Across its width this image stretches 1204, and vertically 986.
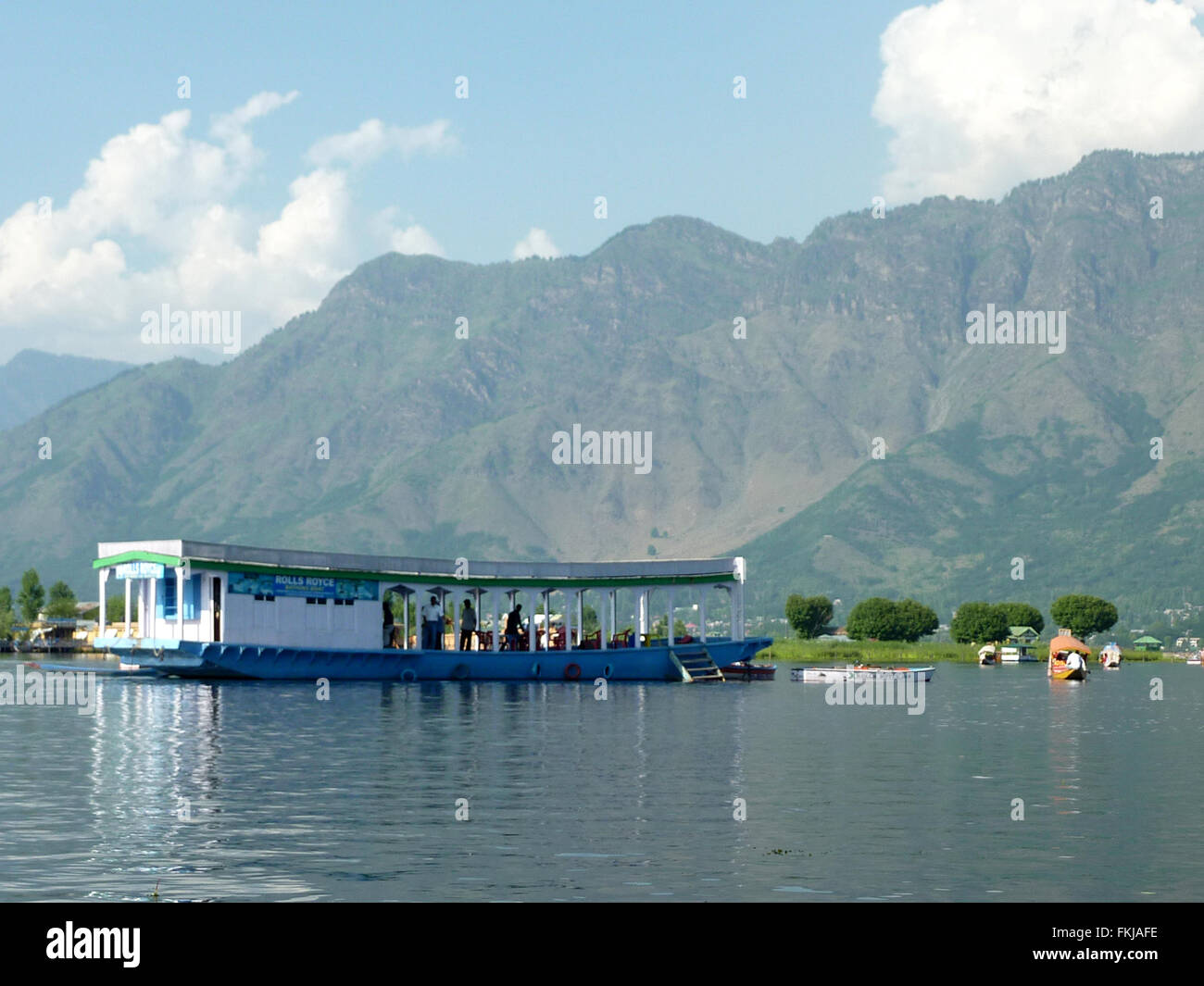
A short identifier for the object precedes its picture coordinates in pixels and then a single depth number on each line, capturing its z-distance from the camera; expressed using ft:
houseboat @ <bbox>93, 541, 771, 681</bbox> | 272.72
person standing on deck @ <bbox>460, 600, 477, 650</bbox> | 317.28
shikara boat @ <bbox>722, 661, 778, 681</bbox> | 384.21
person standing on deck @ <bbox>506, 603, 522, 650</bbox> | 328.49
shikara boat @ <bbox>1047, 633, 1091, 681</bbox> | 446.19
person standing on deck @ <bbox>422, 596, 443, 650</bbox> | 316.60
